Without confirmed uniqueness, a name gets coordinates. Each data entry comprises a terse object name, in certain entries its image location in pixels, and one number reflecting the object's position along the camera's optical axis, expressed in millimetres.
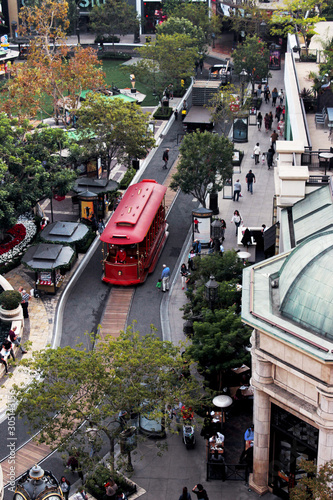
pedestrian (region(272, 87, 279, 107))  81250
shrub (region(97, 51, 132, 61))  105750
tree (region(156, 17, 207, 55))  93125
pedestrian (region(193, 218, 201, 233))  51125
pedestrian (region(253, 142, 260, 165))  66919
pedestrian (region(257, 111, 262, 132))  74625
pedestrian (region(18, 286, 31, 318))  44312
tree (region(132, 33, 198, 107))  82438
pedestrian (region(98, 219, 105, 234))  54594
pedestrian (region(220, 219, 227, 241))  53128
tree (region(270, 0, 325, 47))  82625
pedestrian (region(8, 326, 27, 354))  40531
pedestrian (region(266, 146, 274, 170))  65562
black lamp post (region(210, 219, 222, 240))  43906
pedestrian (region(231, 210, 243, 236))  53500
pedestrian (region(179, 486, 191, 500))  29156
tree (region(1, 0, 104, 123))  66688
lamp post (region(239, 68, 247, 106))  72638
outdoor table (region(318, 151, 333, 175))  42531
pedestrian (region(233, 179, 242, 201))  59262
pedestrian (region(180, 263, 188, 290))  47625
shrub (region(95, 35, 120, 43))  110938
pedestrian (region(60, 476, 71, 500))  30394
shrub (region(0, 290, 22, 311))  42594
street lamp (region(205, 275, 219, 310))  35469
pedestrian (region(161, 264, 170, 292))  47375
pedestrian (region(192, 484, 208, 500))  29338
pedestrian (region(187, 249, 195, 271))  48469
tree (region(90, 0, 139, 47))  108144
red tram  46969
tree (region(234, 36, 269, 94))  82375
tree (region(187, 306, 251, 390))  34094
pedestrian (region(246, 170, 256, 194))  60562
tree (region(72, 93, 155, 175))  57969
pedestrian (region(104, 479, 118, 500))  29892
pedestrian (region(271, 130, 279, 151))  68875
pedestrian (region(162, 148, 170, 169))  67000
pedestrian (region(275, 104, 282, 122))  77444
